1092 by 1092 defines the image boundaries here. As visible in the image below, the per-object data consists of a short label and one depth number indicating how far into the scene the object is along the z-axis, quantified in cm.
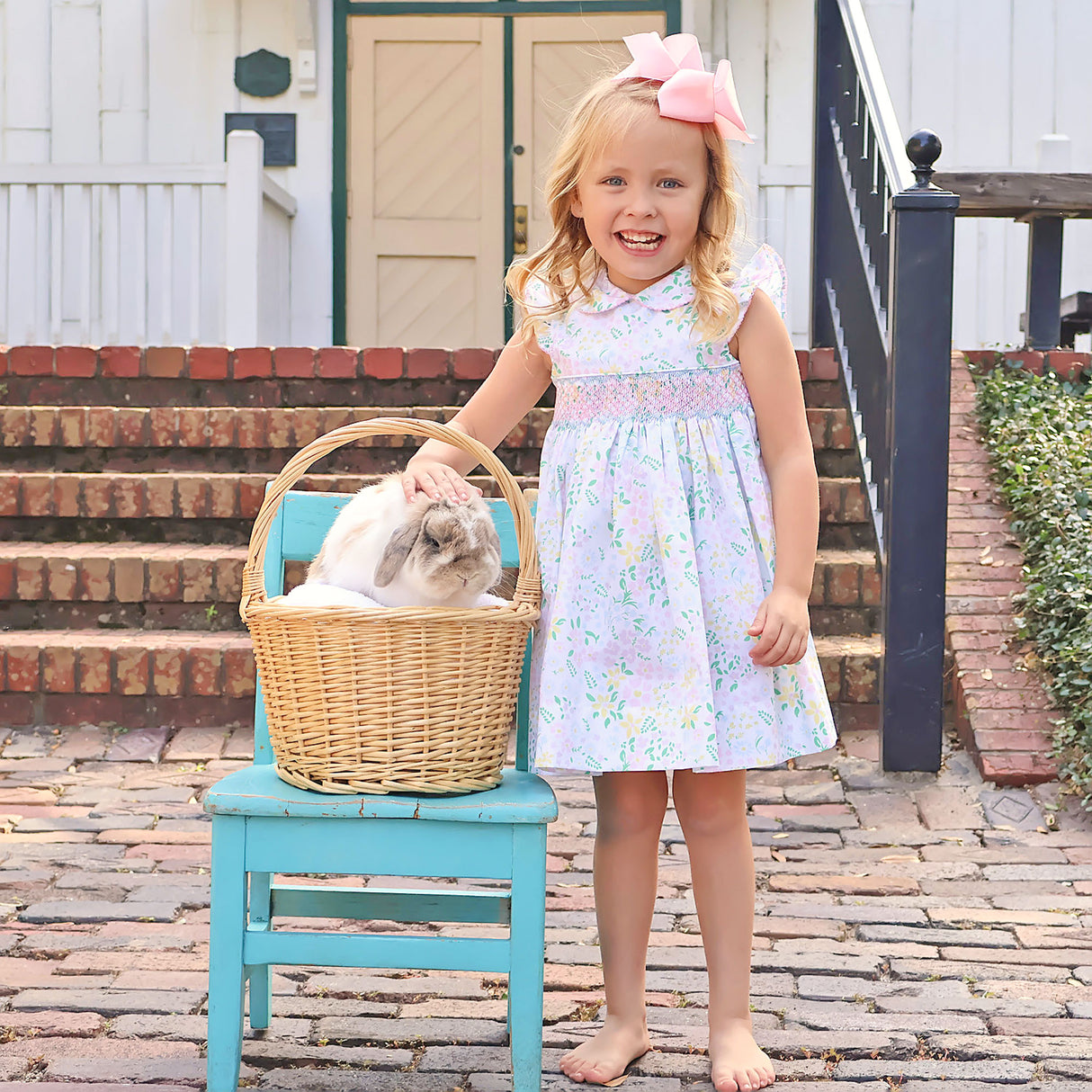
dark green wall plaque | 741
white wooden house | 738
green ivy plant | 379
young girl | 214
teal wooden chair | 200
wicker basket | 198
